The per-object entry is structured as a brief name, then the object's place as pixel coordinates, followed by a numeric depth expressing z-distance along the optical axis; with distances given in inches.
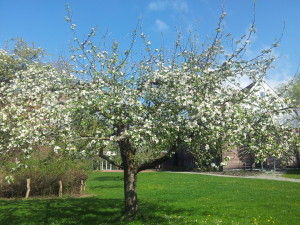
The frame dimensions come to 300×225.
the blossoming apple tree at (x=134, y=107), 332.5
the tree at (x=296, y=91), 1355.8
